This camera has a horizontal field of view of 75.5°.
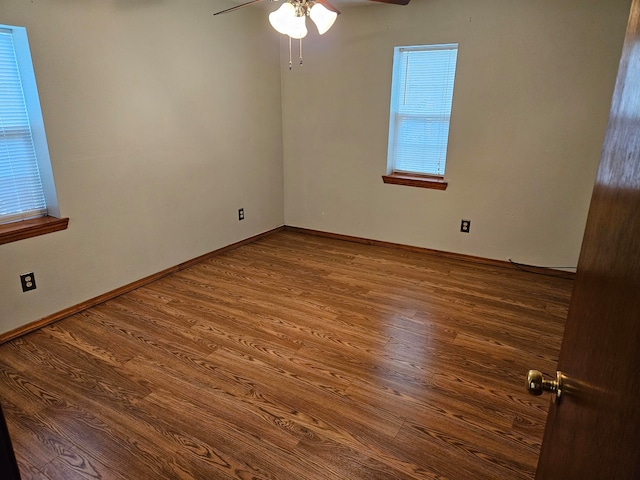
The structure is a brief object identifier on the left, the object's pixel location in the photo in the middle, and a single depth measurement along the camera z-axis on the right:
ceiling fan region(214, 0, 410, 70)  2.22
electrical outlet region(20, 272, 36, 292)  2.55
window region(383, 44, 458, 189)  3.61
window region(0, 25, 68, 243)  2.39
